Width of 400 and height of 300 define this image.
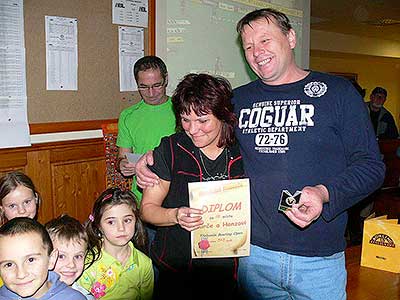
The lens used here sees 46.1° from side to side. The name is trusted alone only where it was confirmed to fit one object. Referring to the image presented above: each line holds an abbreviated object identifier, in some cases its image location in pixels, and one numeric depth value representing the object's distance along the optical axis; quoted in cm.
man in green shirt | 293
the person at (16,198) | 233
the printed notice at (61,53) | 301
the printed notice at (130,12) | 342
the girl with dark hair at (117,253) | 206
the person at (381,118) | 591
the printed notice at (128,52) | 349
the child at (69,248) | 196
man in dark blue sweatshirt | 147
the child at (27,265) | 161
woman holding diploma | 160
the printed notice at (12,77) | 276
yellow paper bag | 264
